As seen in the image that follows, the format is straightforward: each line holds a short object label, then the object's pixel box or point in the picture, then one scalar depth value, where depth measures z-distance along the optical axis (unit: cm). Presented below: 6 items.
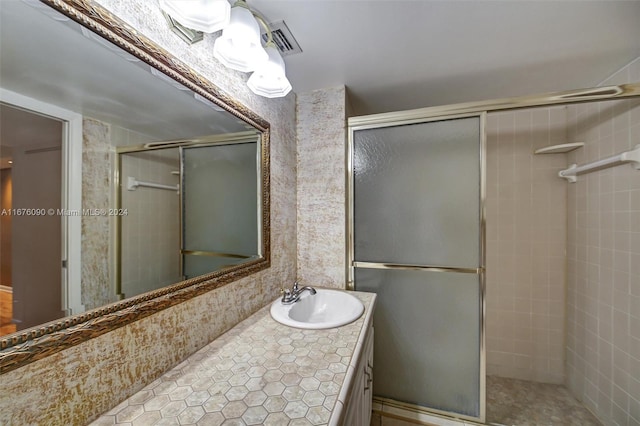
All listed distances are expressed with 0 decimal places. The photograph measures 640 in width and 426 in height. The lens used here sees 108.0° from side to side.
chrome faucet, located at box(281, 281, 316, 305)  126
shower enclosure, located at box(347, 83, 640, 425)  136
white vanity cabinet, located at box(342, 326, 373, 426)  74
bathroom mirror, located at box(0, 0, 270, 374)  45
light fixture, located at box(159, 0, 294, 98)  65
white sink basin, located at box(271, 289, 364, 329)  116
